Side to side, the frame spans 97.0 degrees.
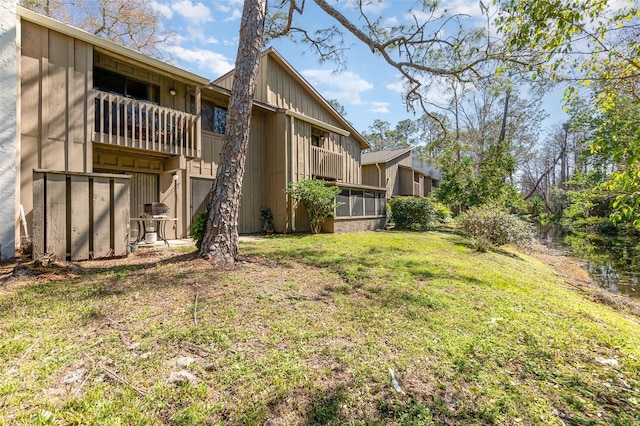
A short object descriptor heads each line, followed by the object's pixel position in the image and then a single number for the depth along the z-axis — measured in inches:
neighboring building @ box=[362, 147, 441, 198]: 889.9
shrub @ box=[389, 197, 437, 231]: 569.0
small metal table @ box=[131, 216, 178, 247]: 298.8
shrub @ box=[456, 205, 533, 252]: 396.2
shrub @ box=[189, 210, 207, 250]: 197.2
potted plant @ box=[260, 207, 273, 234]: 432.5
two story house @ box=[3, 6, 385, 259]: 196.7
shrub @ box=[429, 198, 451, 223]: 718.6
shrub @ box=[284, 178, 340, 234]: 409.7
